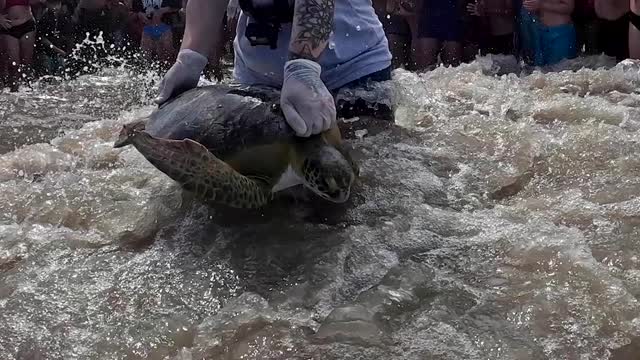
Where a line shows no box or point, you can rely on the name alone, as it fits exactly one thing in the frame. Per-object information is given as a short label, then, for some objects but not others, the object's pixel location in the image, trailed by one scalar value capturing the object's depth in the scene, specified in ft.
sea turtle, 5.89
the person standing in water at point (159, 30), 20.95
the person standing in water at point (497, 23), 16.07
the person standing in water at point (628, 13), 12.83
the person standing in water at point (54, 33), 20.90
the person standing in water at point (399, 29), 17.56
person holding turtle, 6.34
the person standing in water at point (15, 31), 18.52
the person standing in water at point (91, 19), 22.86
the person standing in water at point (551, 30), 14.43
